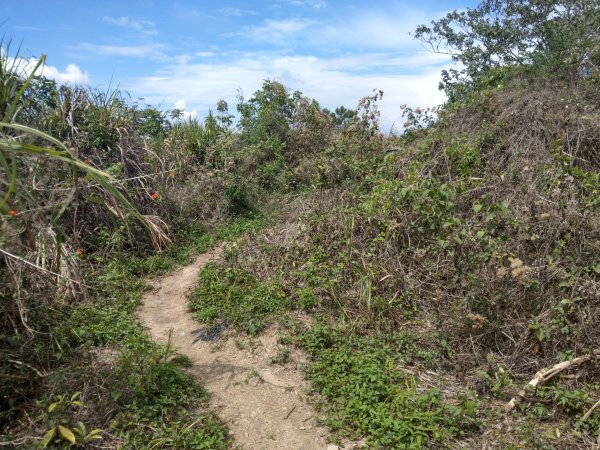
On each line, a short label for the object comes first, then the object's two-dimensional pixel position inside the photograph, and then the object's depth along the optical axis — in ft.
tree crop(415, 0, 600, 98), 24.45
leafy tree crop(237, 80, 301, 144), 35.22
